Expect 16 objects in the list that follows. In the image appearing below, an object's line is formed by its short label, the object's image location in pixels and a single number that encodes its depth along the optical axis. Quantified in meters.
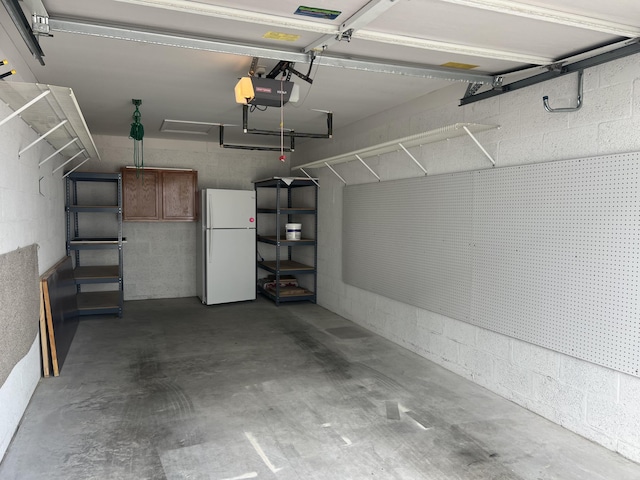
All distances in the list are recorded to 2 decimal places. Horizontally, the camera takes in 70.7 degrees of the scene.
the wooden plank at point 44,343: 3.63
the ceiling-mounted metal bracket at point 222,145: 5.47
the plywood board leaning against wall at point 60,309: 3.73
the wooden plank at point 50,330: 3.70
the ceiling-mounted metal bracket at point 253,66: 3.09
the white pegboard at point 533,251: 2.53
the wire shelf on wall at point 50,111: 2.27
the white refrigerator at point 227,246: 6.45
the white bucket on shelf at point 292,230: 6.74
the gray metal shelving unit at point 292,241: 6.56
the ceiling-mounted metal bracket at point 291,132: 4.15
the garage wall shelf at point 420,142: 3.29
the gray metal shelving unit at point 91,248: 5.58
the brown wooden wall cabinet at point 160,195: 6.55
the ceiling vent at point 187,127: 5.46
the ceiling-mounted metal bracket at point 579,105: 2.76
